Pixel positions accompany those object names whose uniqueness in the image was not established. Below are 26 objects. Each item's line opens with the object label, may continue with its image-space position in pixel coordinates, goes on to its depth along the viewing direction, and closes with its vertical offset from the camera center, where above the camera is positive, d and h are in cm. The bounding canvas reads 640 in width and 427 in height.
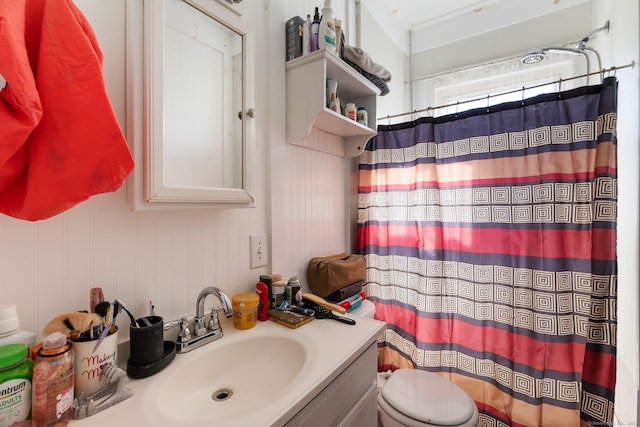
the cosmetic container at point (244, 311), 90 -33
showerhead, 162 +94
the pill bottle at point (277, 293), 103 -31
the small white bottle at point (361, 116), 146 +51
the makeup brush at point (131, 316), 65 -25
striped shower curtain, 114 -20
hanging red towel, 48 +16
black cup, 66 -32
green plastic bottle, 45 -29
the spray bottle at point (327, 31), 111 +74
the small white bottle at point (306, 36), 115 +74
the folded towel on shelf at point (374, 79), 133 +71
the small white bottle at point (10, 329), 48 -21
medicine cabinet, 69 +32
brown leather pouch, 126 -30
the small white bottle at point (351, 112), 137 +50
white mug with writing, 56 -32
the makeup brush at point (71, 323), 56 -23
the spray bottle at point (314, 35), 114 +74
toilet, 105 -79
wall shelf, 110 +50
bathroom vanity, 55 -42
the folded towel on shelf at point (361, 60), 128 +74
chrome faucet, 77 -34
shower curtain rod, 111 +59
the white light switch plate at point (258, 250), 107 -15
